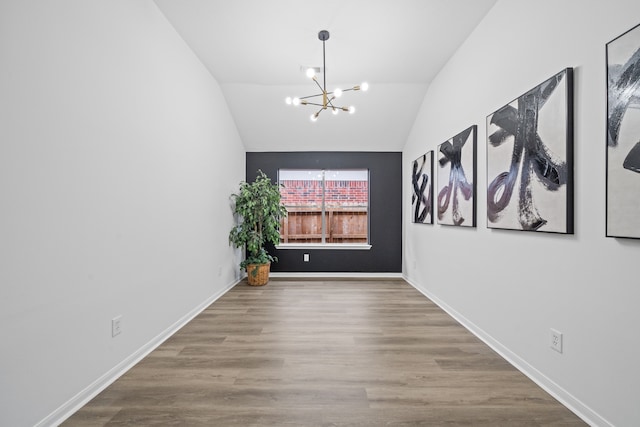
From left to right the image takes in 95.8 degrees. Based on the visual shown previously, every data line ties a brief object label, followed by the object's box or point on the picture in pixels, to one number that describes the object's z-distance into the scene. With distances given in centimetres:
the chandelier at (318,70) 280
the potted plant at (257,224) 446
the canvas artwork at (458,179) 278
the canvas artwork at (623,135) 132
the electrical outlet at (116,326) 197
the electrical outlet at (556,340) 177
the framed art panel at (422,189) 388
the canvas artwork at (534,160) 171
